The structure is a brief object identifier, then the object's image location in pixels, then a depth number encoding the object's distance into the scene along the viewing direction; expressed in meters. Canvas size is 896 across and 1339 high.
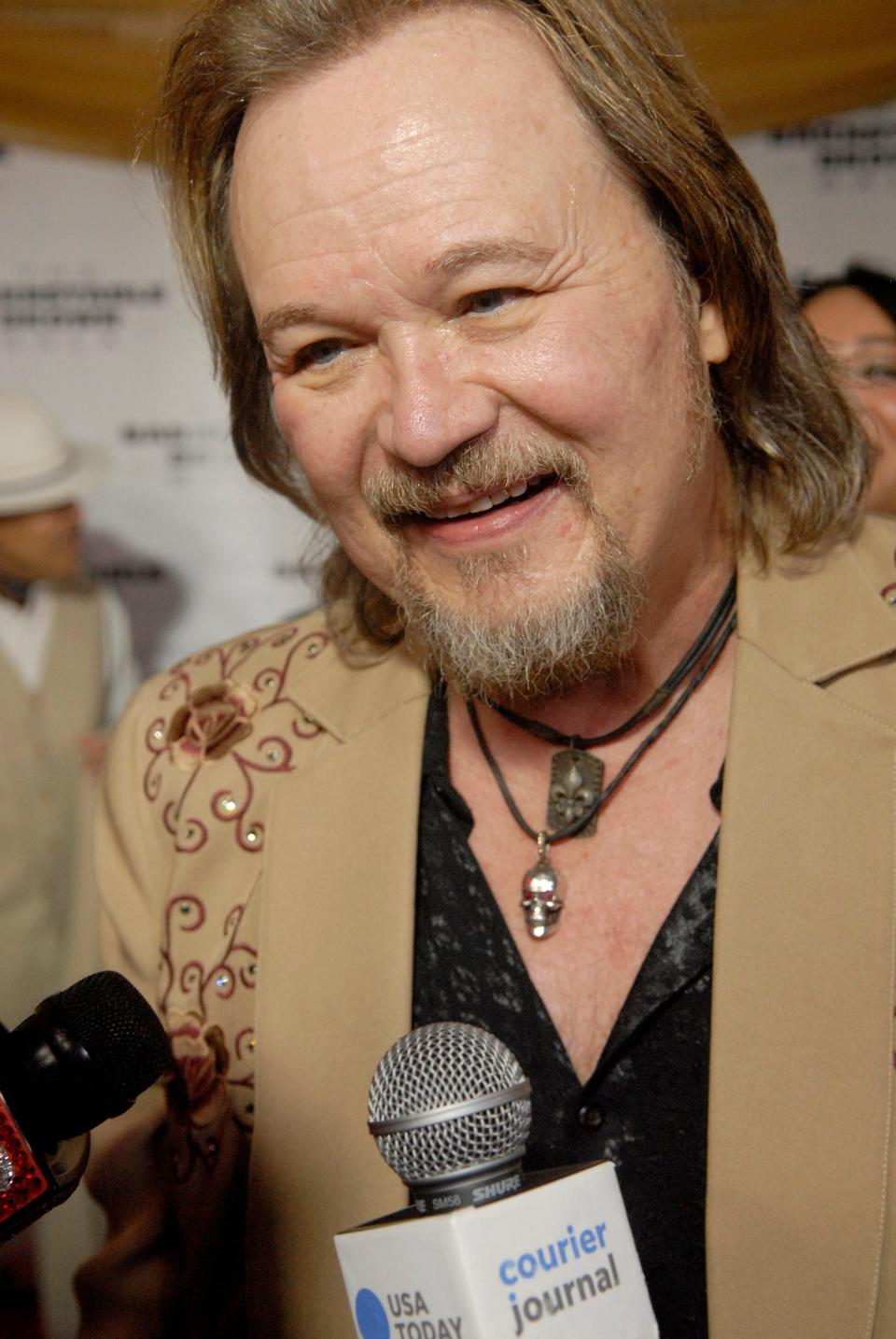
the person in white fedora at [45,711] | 1.67
